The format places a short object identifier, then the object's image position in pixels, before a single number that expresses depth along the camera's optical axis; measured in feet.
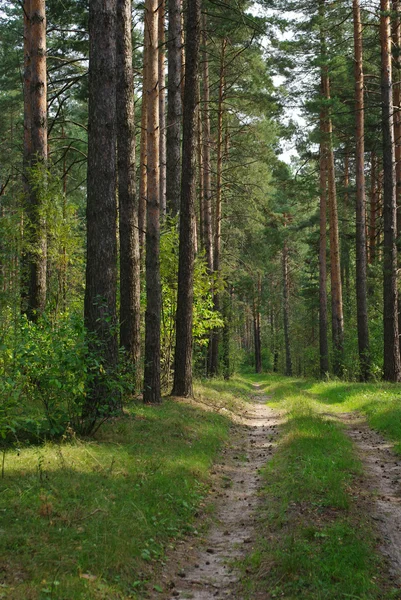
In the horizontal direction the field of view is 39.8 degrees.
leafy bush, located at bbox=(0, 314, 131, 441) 23.08
